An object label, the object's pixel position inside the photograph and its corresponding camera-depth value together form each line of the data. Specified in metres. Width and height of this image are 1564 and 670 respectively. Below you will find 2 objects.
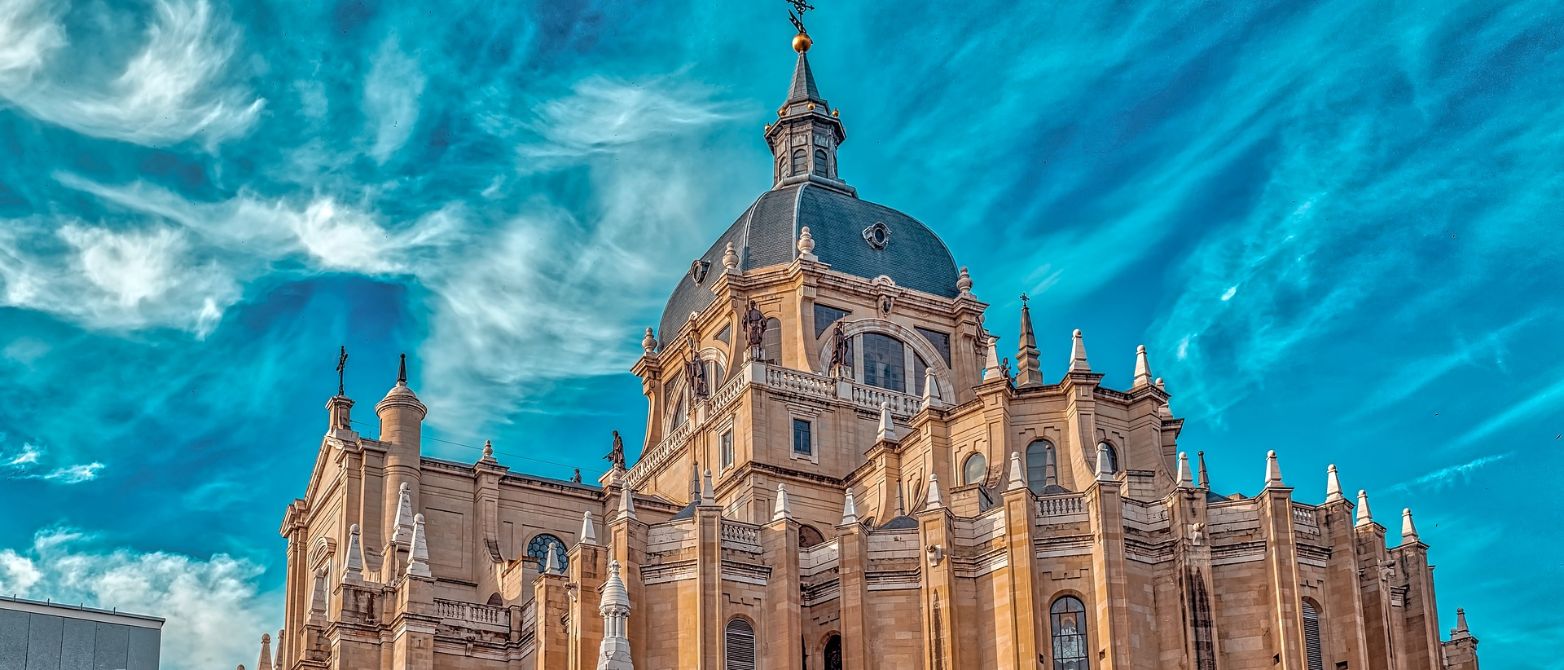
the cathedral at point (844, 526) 62.78
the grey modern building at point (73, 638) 69.94
